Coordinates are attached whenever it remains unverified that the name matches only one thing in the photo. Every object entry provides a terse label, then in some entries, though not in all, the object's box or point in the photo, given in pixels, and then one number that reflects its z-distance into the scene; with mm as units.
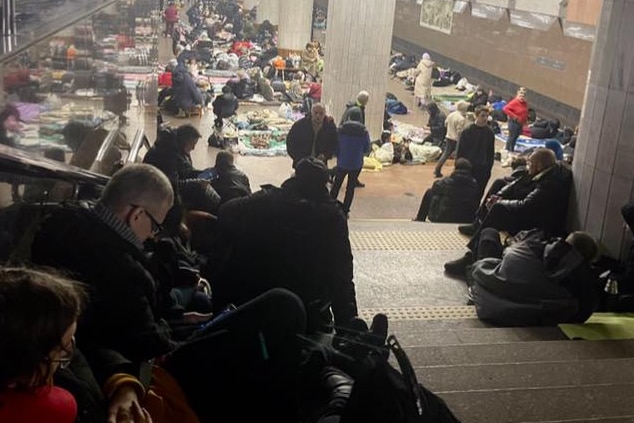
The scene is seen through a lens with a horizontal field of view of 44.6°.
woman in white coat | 19844
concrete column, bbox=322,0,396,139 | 13797
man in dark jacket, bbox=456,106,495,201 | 9055
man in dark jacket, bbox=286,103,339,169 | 9133
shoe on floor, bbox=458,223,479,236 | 7676
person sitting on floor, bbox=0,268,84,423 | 1644
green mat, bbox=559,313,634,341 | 4945
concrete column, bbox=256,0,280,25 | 32938
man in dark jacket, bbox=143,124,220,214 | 5777
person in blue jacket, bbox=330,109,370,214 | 9453
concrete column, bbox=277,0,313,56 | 23141
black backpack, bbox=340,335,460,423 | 2396
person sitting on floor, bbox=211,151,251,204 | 6242
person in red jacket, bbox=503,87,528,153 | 14109
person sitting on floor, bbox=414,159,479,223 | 8289
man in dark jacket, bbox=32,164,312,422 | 2492
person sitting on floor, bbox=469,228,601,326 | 4910
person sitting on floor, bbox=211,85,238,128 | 14664
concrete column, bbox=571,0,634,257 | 6109
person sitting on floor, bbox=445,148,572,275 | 6750
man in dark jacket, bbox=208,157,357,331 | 3768
